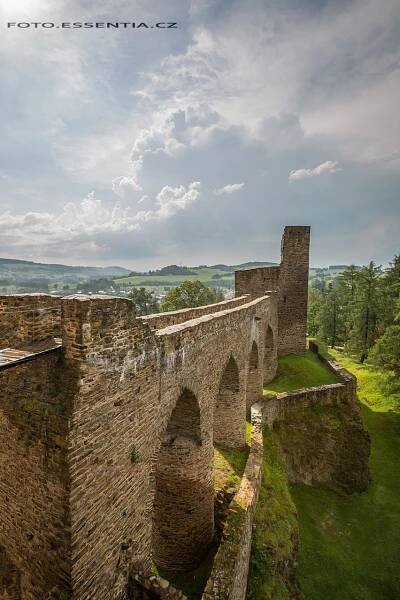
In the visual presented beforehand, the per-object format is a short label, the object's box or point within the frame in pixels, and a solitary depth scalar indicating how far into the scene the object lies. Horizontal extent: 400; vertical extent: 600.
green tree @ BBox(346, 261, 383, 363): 32.94
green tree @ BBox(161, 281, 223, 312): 39.94
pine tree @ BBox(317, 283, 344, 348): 44.47
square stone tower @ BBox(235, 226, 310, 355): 27.94
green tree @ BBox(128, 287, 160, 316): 63.66
